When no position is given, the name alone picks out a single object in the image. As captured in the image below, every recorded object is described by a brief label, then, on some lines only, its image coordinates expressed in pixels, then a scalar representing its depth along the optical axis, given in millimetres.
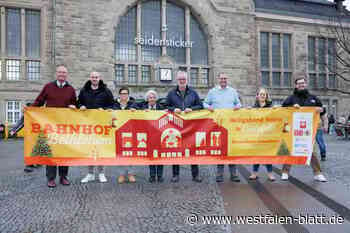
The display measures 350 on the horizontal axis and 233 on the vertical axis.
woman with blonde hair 6780
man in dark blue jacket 6613
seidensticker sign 26031
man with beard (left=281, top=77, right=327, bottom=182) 6609
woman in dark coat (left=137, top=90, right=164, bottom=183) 6602
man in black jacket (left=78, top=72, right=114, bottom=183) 6527
